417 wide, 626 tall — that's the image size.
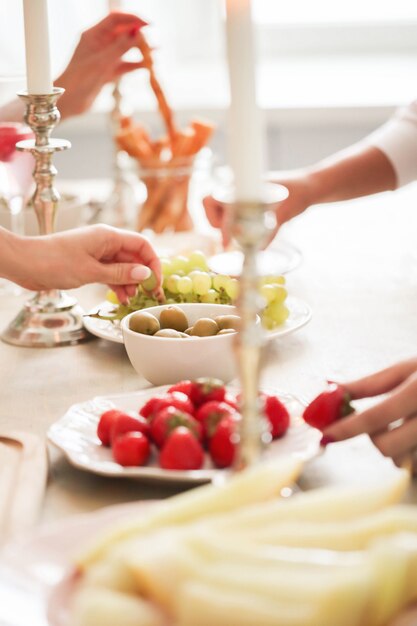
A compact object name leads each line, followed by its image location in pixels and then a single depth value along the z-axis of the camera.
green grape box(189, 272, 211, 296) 1.31
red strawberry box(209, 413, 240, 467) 0.96
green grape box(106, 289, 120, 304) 1.36
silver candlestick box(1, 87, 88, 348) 1.31
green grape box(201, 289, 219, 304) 1.31
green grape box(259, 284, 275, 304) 1.31
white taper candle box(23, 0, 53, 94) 1.28
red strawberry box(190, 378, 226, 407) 1.03
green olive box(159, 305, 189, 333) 1.22
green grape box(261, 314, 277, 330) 1.30
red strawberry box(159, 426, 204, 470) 0.97
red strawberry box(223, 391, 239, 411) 1.02
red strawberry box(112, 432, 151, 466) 0.98
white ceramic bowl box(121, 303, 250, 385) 1.16
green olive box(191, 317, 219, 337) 1.20
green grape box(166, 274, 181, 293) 1.32
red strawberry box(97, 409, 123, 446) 1.02
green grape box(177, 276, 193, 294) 1.31
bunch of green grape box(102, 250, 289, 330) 1.31
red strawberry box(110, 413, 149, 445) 1.00
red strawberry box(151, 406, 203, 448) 0.98
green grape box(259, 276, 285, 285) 1.35
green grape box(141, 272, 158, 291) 1.29
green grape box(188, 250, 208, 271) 1.39
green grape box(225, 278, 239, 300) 1.31
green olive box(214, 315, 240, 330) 1.20
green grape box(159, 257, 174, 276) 1.37
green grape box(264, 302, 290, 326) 1.31
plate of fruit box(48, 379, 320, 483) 0.97
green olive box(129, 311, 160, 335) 1.20
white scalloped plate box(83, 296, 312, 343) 1.29
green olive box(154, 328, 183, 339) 1.18
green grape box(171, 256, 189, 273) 1.37
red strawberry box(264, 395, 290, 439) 1.01
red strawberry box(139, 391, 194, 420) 1.01
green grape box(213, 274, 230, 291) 1.32
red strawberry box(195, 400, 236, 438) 0.99
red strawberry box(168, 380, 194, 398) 1.05
